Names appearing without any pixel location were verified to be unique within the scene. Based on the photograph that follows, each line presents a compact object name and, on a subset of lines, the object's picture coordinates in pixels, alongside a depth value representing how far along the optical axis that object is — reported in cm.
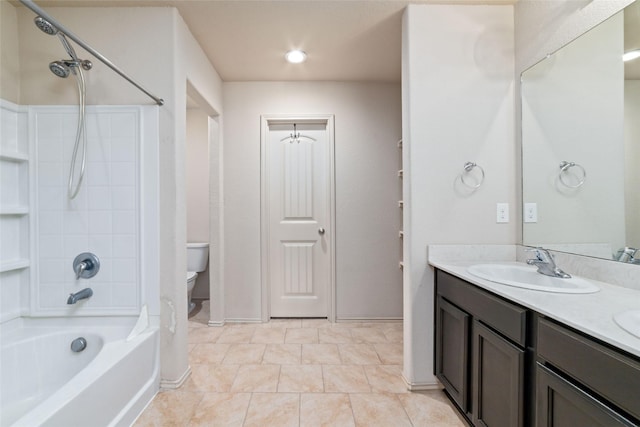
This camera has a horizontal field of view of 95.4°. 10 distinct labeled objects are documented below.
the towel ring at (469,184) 186
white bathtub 134
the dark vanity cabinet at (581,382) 74
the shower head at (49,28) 129
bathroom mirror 127
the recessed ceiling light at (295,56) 242
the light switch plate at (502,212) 187
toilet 332
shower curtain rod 105
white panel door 307
